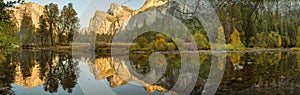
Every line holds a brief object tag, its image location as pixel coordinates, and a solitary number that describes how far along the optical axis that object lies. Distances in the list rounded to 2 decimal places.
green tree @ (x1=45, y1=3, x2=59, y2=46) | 48.94
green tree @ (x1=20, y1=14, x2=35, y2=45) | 54.48
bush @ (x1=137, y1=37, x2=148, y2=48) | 29.98
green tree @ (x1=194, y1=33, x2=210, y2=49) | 32.53
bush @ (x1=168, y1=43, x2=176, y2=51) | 30.89
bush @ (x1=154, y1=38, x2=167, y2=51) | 30.13
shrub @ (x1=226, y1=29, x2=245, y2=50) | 36.04
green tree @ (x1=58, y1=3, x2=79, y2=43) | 49.19
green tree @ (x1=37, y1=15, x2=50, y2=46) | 48.34
